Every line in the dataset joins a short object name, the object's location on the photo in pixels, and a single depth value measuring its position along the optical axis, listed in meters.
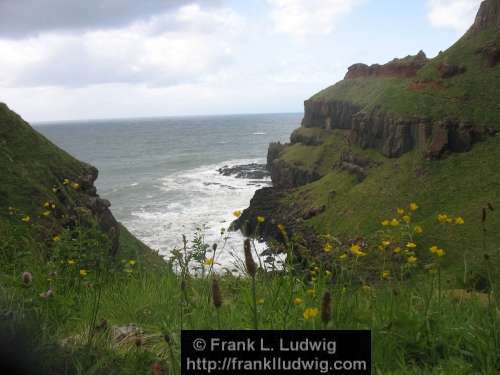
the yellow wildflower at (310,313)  3.04
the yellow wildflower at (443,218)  4.43
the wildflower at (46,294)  3.59
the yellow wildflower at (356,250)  4.06
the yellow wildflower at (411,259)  4.23
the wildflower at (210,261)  4.14
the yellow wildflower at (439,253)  3.88
